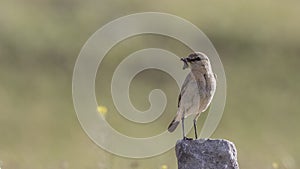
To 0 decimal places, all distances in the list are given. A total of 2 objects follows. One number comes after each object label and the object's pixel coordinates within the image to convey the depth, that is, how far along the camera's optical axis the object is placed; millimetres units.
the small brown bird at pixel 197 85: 17766
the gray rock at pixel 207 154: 16234
